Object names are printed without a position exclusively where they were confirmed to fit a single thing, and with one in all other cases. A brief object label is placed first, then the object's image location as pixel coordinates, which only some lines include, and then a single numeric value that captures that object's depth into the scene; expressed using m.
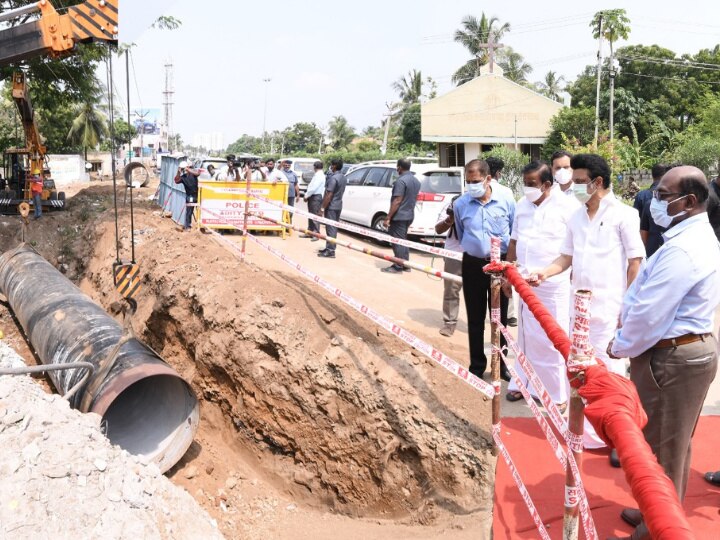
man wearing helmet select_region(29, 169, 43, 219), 15.59
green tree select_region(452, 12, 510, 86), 47.16
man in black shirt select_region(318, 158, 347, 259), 10.85
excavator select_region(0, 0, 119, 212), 7.32
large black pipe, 5.19
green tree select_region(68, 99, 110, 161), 43.04
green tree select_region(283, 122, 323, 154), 88.41
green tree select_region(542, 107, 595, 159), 30.56
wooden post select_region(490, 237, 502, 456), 3.81
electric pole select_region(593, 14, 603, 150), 29.73
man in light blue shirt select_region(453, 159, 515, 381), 5.21
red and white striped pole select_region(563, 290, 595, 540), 2.21
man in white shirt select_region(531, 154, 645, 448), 4.10
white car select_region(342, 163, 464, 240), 12.32
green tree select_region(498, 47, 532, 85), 49.72
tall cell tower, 68.50
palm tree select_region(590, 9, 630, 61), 30.47
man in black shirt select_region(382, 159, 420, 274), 9.34
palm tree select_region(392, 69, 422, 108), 57.50
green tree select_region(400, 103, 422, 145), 51.00
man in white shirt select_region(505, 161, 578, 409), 4.84
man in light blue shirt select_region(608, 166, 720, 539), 2.90
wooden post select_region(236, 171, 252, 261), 8.17
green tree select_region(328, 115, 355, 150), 72.13
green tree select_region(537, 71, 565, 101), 56.12
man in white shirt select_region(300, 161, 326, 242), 12.29
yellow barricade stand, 12.16
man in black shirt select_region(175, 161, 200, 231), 13.02
